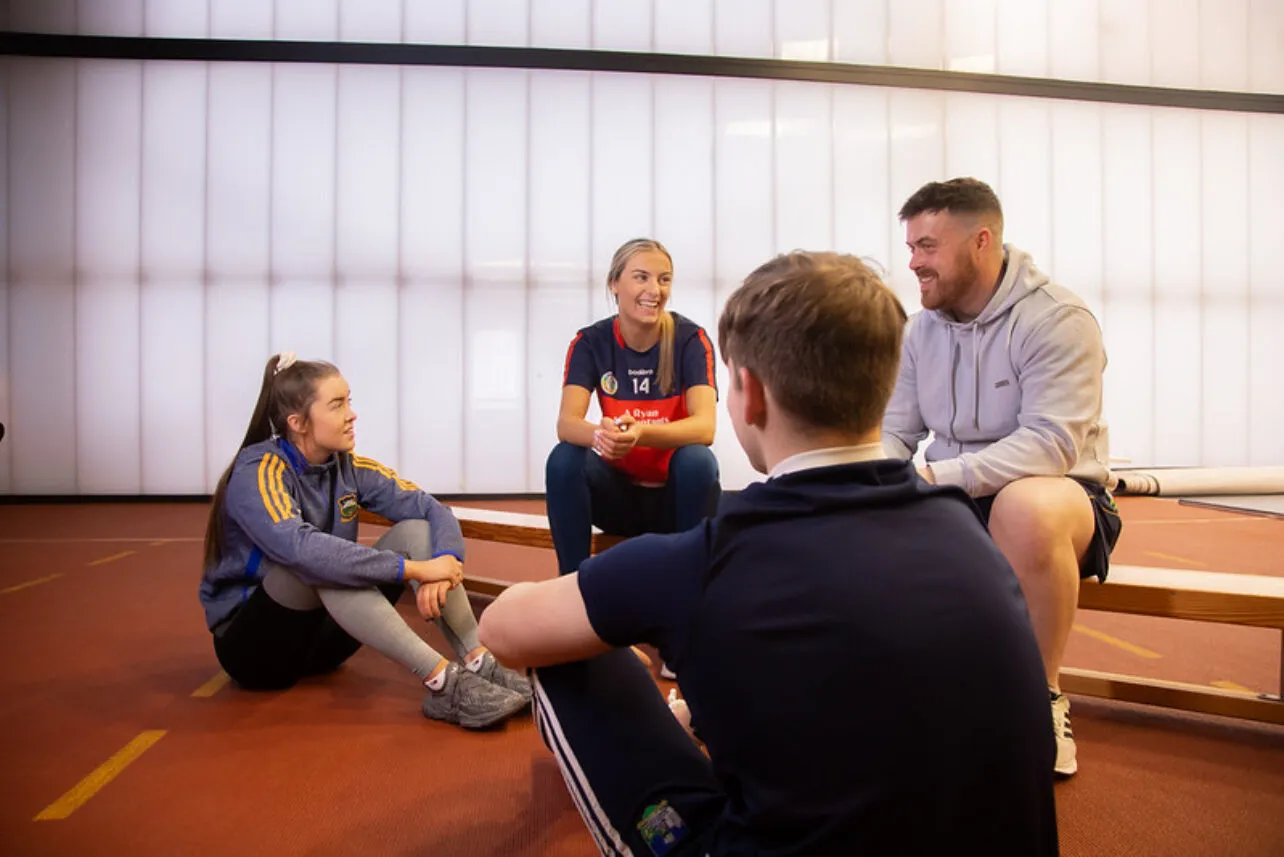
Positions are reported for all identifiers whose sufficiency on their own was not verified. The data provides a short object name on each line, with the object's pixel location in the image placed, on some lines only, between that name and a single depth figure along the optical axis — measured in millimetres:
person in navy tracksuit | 614
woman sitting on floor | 1662
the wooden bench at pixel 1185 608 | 1527
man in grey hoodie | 1458
